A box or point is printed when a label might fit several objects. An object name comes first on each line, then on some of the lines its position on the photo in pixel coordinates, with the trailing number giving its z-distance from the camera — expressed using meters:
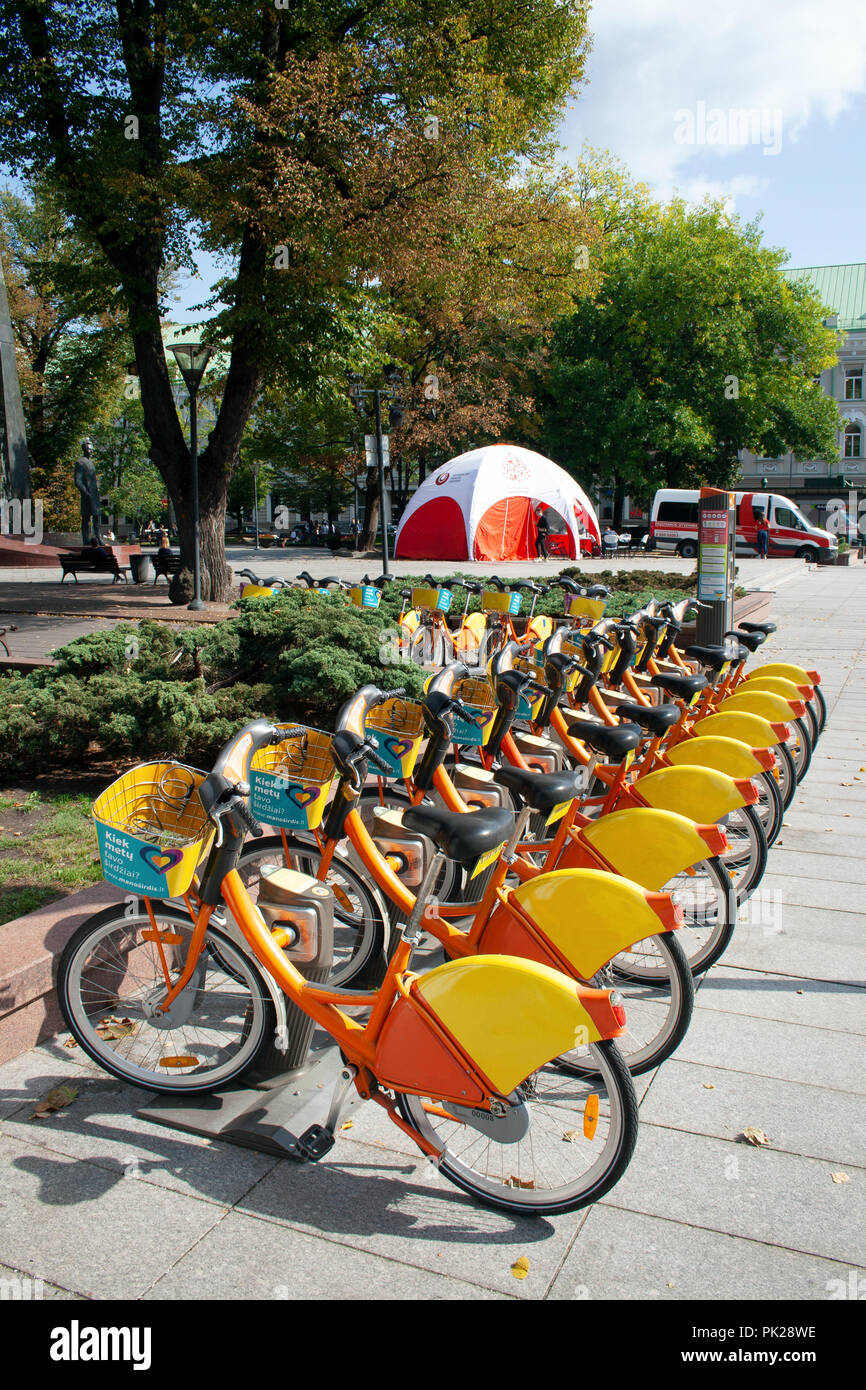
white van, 34.22
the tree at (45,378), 34.28
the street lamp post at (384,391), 16.55
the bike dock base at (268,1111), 2.85
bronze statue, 25.69
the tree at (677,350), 38.00
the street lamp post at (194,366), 14.12
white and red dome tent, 28.44
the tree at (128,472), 55.35
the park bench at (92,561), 20.00
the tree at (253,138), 12.48
